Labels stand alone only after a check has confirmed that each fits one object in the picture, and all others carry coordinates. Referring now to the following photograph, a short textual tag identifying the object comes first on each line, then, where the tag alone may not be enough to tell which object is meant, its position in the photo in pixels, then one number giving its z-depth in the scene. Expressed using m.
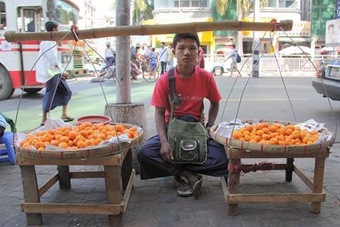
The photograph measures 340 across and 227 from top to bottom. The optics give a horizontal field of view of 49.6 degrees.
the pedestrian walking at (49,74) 6.65
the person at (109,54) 16.12
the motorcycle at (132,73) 15.85
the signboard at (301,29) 29.72
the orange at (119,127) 3.14
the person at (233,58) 18.75
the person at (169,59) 16.63
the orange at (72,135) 2.85
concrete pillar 3.68
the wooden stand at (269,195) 2.74
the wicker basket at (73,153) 2.52
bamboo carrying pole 2.74
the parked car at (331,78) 6.76
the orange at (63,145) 2.67
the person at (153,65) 18.50
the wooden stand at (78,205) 2.60
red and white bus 9.99
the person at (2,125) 4.09
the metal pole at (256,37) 17.28
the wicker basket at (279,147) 2.62
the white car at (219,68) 20.47
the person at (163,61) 17.64
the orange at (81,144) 2.67
